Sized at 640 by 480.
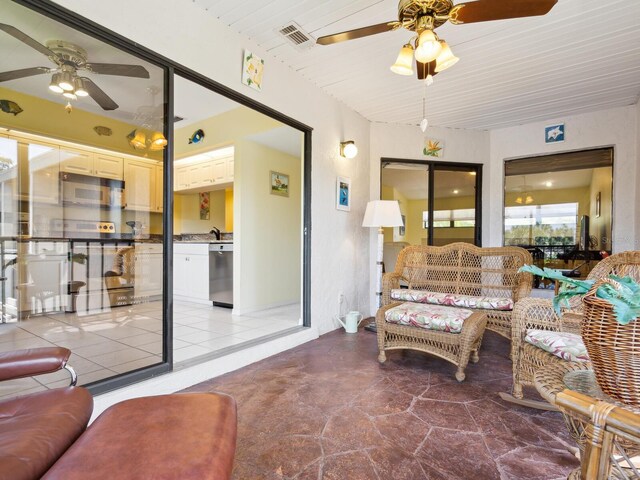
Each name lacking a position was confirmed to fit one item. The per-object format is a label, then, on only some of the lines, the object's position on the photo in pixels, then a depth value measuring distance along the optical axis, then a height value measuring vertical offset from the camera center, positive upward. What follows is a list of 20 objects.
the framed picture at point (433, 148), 4.71 +1.30
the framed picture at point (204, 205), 6.36 +0.58
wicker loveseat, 2.48 -0.62
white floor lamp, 3.74 +0.24
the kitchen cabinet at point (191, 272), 4.86 -0.60
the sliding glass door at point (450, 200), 4.84 +0.57
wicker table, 1.08 -0.55
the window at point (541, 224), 4.54 +0.18
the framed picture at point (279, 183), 4.83 +0.80
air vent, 2.58 +1.68
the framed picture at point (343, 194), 3.86 +0.52
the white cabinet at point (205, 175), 4.96 +0.98
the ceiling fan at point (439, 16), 1.76 +1.29
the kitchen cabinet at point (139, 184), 3.21 +0.64
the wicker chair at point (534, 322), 2.00 -0.56
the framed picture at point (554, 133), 4.38 +1.44
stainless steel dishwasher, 4.56 -0.58
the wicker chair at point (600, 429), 0.71 -0.44
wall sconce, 3.85 +1.05
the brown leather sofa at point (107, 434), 0.77 -0.57
